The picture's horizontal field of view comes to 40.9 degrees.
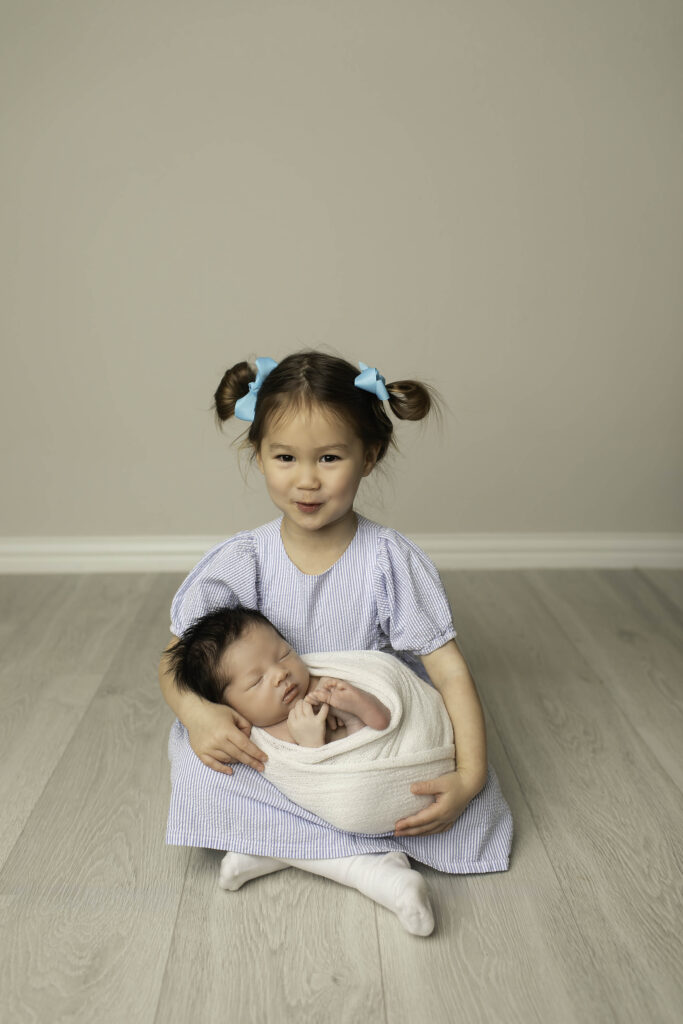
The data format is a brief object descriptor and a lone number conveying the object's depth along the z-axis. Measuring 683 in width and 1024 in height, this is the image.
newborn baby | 1.21
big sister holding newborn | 1.21
